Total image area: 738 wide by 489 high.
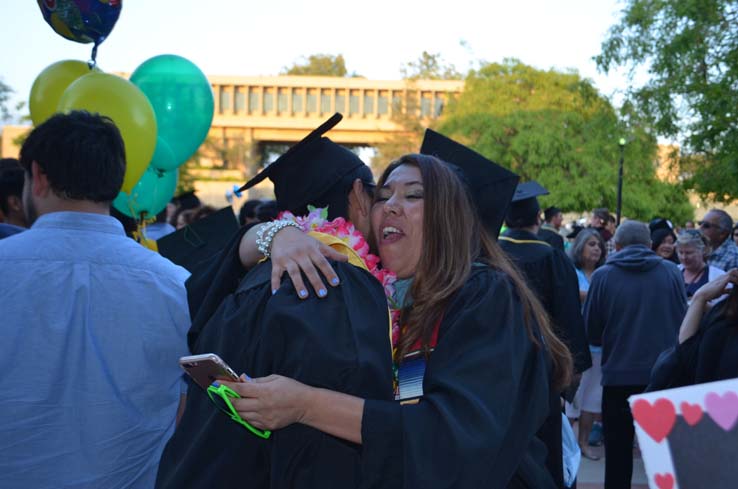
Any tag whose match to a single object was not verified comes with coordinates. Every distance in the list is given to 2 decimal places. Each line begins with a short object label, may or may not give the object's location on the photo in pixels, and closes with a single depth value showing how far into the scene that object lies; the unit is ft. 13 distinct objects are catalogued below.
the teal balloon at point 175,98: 18.38
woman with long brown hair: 5.83
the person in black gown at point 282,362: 5.85
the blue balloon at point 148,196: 17.74
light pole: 63.36
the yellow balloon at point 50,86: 15.07
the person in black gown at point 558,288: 17.83
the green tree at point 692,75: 45.39
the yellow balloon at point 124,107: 13.52
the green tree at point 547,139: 104.37
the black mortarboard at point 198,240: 13.38
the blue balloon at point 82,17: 14.28
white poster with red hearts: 4.64
